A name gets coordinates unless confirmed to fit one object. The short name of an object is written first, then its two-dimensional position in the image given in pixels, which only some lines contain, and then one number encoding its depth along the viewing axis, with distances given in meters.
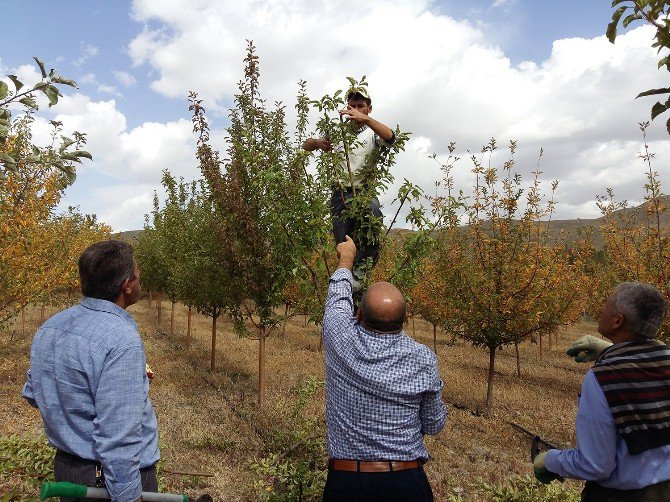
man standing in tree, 3.75
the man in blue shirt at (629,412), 2.22
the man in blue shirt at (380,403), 2.36
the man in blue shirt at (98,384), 2.15
